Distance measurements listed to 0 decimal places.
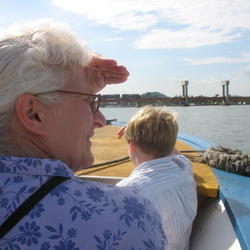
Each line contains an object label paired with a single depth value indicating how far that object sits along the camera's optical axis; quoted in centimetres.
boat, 183
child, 177
